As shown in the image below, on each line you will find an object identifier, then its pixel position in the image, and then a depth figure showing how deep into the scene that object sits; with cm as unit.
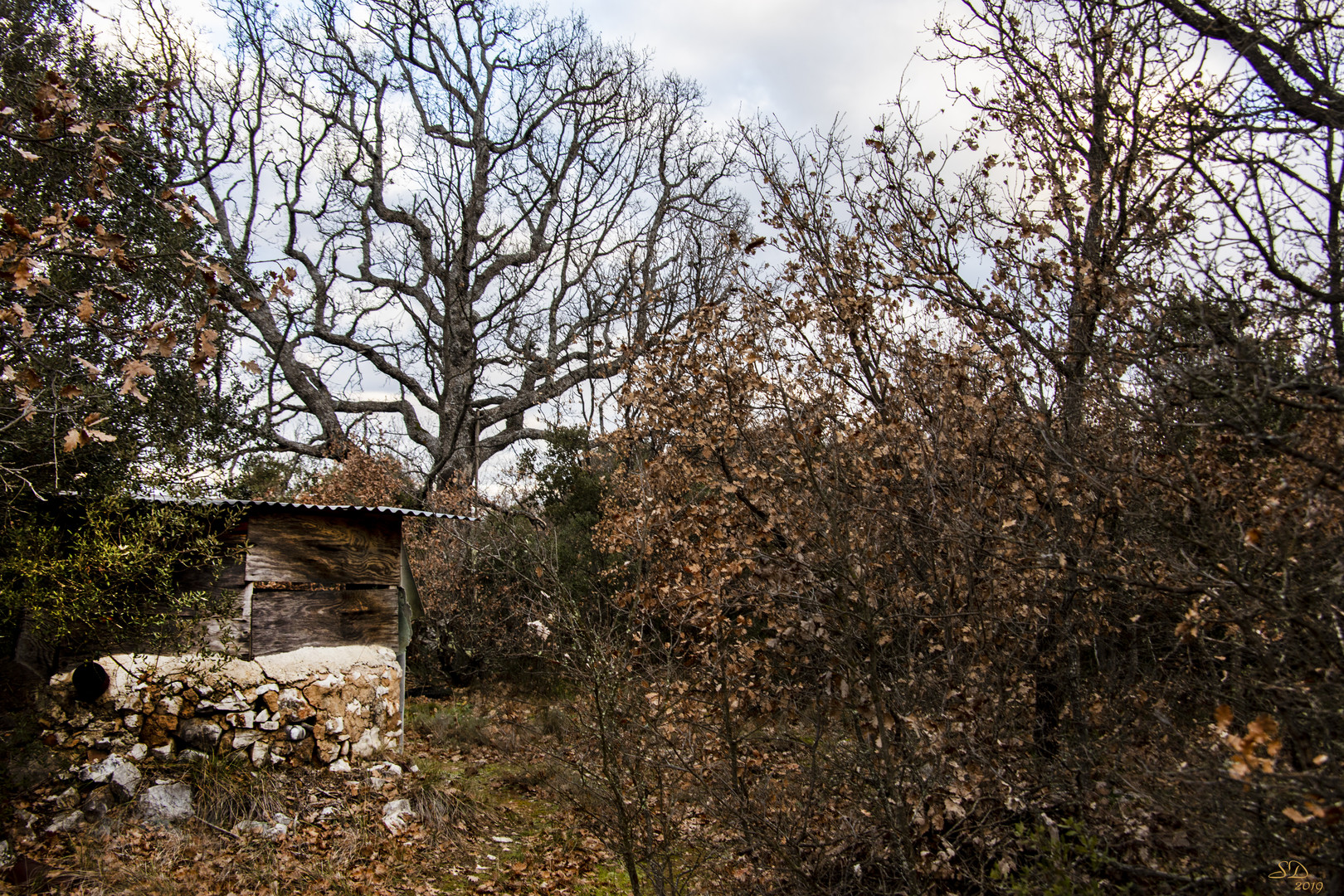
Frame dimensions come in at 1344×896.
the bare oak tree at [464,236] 1639
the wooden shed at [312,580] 726
